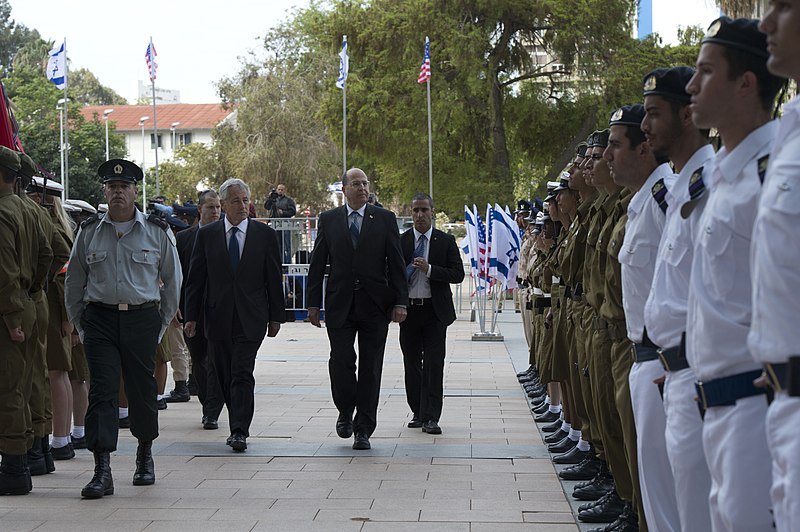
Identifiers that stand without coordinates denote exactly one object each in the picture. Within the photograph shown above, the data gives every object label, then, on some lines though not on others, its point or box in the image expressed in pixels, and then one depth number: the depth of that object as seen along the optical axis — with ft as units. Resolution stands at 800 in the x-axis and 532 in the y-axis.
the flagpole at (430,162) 122.93
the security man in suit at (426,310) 33.96
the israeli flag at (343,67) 119.34
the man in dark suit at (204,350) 33.83
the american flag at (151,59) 173.99
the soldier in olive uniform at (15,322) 23.68
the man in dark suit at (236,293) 30.81
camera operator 91.45
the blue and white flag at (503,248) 65.21
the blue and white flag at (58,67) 163.73
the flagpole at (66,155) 183.93
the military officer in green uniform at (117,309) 24.48
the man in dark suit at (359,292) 31.01
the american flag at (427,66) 116.98
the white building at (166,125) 414.41
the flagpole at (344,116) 122.85
